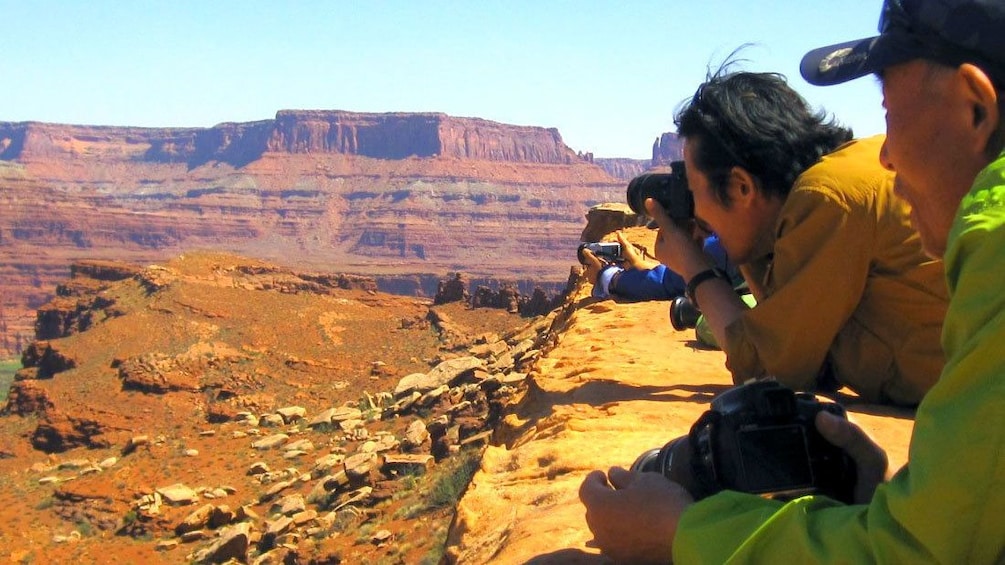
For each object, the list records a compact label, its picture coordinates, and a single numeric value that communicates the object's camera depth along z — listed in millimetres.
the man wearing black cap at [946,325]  1109
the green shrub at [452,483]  7543
